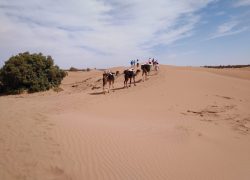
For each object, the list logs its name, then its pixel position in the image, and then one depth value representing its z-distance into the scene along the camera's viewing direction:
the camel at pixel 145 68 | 13.53
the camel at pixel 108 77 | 12.23
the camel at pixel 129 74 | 12.46
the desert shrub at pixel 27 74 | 16.37
